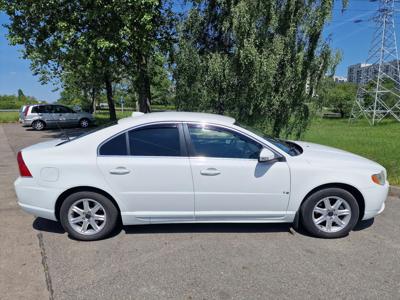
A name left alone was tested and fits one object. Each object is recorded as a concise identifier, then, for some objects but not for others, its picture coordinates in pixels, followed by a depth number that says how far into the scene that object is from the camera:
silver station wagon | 19.12
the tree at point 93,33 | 11.43
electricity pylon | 26.05
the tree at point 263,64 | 8.38
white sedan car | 3.72
